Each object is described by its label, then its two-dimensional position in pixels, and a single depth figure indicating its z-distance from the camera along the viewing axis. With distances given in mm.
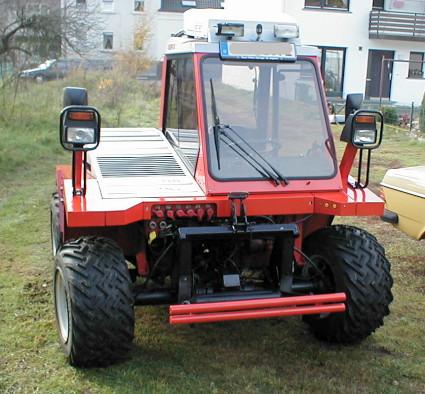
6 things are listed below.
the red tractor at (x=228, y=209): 3998
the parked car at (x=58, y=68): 16875
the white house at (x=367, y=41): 25641
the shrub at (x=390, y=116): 19531
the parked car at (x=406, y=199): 5746
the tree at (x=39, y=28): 14969
